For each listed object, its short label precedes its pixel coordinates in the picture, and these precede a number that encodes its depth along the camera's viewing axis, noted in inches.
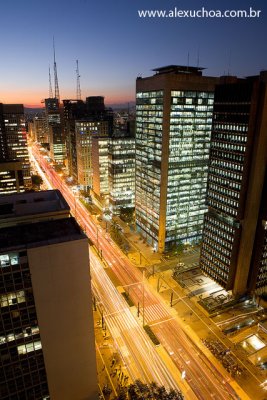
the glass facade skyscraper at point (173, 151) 4200.3
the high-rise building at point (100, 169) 6569.9
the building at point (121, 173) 6048.2
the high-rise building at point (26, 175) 7637.8
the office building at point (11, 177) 6028.5
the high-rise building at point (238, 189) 3181.6
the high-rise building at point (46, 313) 1902.1
